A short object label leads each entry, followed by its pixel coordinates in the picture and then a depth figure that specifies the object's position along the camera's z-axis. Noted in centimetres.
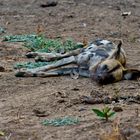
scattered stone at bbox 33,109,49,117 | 1144
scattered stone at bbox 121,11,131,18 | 2312
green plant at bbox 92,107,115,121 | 1052
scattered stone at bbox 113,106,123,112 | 1135
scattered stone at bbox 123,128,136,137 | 966
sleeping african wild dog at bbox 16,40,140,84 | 1417
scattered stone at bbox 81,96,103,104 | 1220
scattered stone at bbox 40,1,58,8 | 2461
